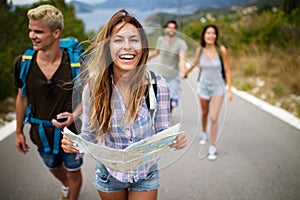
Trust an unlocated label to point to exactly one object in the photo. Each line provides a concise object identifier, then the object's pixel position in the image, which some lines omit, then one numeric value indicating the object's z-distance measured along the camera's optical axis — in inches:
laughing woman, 75.5
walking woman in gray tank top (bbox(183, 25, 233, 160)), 180.1
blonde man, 106.7
